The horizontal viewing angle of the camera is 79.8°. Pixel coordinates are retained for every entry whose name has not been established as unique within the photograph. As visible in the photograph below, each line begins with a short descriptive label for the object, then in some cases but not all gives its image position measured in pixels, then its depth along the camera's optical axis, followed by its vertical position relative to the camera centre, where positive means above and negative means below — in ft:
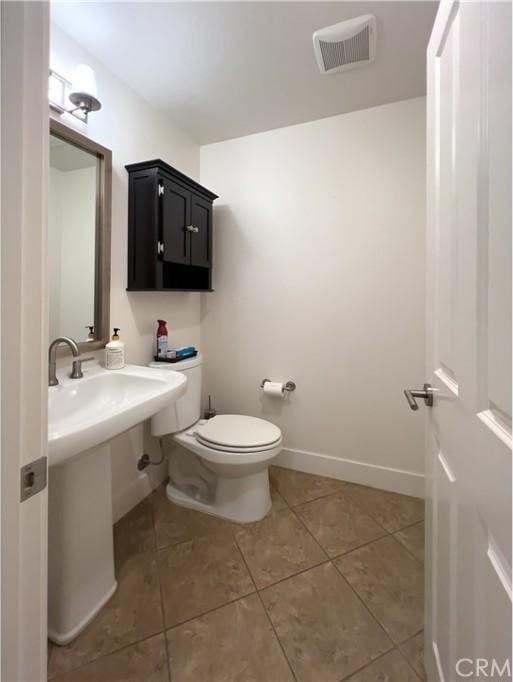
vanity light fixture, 4.01 +3.31
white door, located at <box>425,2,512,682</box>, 1.46 +0.02
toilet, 5.01 -1.92
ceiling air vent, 3.99 +4.15
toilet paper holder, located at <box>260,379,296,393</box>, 6.62 -0.98
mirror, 4.12 +1.49
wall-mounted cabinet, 5.05 +2.04
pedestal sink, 3.31 -2.00
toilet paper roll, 6.50 -1.01
